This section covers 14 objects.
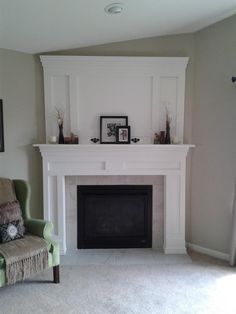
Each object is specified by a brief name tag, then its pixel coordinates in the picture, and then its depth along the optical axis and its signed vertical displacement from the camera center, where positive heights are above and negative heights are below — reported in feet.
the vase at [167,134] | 11.67 -0.14
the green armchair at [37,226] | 9.31 -3.18
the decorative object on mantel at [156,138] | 11.78 -0.29
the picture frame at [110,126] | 11.80 +0.20
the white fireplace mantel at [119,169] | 11.57 -1.53
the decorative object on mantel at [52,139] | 11.45 -0.34
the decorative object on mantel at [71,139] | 11.57 -0.32
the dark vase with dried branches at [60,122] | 11.59 +0.35
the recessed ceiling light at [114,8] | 8.31 +3.56
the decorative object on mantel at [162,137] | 11.71 -0.24
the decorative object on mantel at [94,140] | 11.71 -0.37
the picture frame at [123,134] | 11.67 -0.14
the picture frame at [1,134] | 11.23 -0.14
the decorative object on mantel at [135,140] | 11.73 -0.36
